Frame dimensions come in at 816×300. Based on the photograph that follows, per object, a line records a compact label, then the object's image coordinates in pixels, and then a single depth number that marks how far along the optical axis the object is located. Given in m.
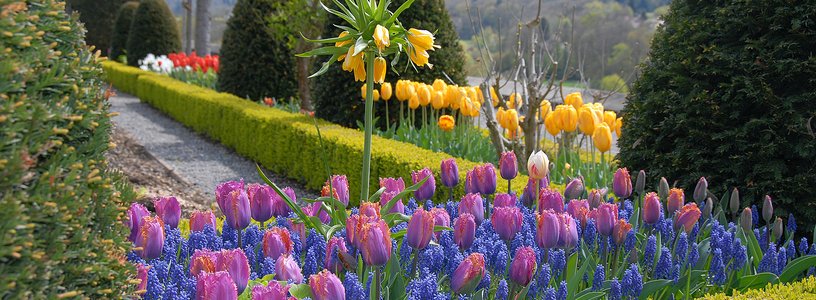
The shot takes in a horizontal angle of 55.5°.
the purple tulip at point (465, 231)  2.21
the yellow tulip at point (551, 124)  5.03
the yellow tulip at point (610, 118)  5.27
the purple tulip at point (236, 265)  1.83
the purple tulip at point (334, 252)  2.09
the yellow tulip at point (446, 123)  6.31
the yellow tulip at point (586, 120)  4.62
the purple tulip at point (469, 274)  1.84
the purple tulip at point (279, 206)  2.64
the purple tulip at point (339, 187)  2.59
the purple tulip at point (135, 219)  2.15
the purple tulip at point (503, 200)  2.70
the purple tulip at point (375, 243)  1.80
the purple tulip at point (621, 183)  2.86
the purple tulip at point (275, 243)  2.14
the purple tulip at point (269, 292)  1.60
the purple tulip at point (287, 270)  1.89
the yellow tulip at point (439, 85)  6.40
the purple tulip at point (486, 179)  2.74
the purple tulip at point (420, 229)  1.96
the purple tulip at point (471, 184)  2.80
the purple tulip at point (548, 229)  2.11
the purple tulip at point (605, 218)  2.38
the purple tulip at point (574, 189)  2.99
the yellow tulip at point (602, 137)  4.30
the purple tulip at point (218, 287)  1.62
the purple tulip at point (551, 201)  2.64
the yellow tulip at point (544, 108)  5.77
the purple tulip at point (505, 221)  2.27
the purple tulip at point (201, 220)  2.50
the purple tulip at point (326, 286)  1.66
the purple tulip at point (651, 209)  2.53
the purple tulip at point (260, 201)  2.44
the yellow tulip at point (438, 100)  6.27
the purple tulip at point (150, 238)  2.08
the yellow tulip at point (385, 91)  6.60
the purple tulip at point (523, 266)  1.89
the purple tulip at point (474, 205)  2.54
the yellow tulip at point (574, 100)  5.52
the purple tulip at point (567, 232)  2.16
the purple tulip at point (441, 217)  2.29
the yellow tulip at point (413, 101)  6.39
